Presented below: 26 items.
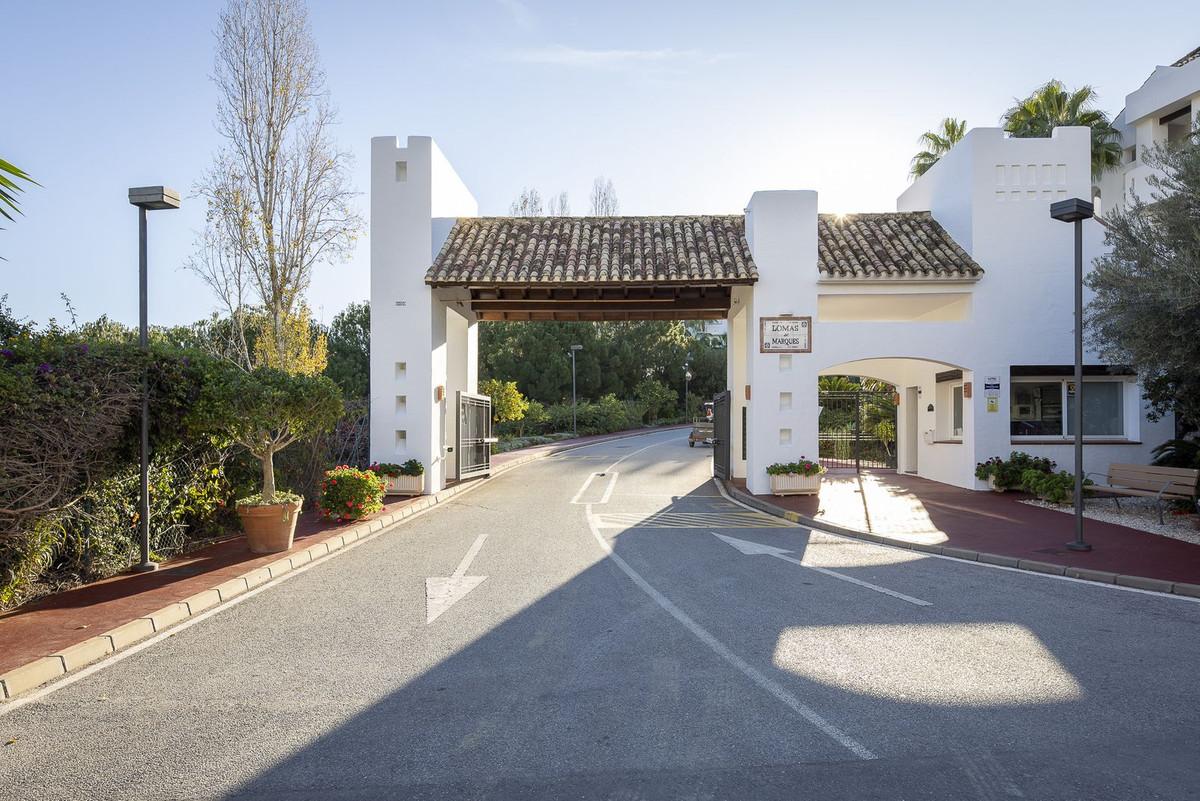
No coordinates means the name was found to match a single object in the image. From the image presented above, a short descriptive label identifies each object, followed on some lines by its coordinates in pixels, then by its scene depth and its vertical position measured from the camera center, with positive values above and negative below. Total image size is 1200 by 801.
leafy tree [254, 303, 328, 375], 21.34 +1.58
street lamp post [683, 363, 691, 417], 61.65 +1.99
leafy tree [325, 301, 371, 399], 41.28 +3.12
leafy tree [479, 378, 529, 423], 37.00 +0.20
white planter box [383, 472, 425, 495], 17.61 -1.86
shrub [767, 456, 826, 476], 17.80 -1.47
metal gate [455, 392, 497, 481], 20.89 -0.94
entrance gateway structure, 18.14 +2.69
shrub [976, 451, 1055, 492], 18.08 -1.46
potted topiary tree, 9.73 -0.19
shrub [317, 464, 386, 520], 13.57 -1.58
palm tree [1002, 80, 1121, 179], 29.28 +10.65
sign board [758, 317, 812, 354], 18.09 +1.58
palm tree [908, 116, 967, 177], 32.28 +10.85
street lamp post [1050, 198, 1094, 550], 10.58 +1.44
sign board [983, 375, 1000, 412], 18.55 +0.27
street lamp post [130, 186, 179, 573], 9.14 +1.43
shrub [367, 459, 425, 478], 17.45 -1.47
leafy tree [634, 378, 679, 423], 58.19 +0.56
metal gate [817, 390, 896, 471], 28.34 -1.17
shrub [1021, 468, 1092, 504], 16.14 -1.69
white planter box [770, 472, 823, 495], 17.81 -1.81
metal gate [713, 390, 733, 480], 22.05 -0.95
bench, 13.77 -1.39
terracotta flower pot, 10.66 -1.68
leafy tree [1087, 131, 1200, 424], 11.31 +1.87
